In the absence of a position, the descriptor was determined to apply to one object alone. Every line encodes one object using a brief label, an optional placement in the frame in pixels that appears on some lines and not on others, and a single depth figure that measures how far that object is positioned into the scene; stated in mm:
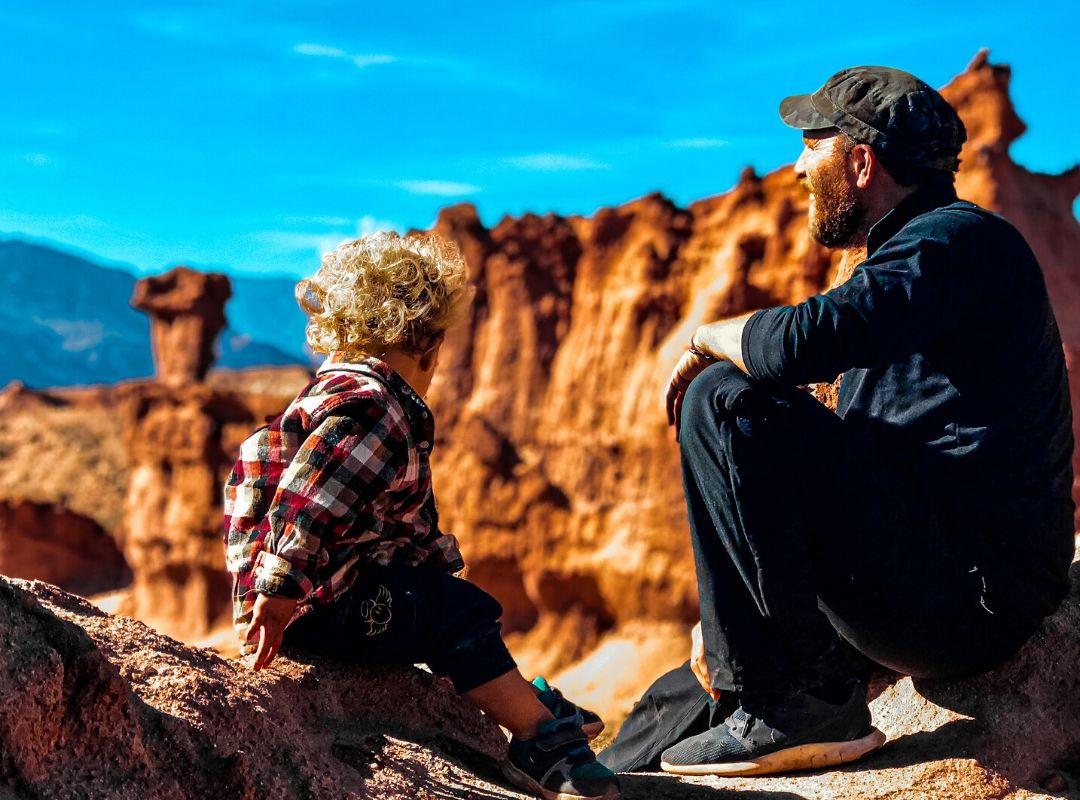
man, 2611
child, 2650
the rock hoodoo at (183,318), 20703
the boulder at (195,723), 1978
